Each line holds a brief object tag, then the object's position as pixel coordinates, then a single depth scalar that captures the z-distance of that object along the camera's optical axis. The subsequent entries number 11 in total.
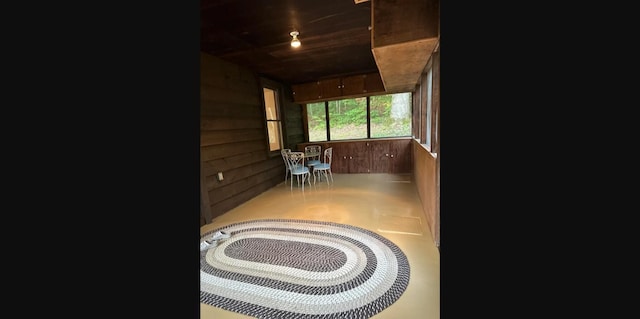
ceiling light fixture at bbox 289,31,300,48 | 2.60
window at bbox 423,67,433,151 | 2.93
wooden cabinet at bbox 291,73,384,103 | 4.80
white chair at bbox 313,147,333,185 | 4.61
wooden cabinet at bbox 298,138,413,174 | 5.16
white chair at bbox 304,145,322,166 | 4.91
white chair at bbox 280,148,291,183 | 4.46
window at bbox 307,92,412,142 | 5.25
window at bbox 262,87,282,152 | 4.61
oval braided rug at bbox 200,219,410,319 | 1.51
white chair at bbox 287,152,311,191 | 4.30
